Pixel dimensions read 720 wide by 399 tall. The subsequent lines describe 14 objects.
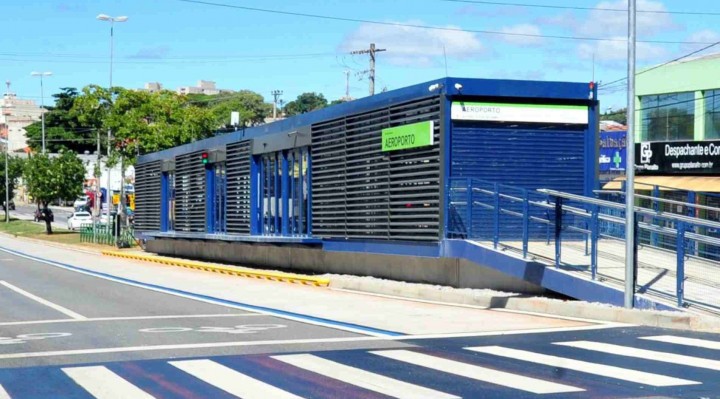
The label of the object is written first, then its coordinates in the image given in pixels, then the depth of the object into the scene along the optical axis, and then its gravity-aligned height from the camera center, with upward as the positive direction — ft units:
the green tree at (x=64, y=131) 452.76 +25.82
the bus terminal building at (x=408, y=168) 66.64 +1.55
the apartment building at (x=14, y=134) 615.81 +33.21
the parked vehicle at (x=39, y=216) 299.99 -8.58
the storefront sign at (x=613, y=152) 149.69 +5.58
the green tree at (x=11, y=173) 357.41 +5.07
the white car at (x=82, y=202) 360.93 -5.39
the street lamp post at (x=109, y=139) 180.65 +9.06
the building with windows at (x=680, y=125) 124.16 +8.53
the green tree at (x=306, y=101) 561.02 +49.32
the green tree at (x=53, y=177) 248.73 +2.56
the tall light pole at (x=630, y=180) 48.83 +0.46
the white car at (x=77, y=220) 259.60 -8.48
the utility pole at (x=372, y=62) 195.76 +24.92
